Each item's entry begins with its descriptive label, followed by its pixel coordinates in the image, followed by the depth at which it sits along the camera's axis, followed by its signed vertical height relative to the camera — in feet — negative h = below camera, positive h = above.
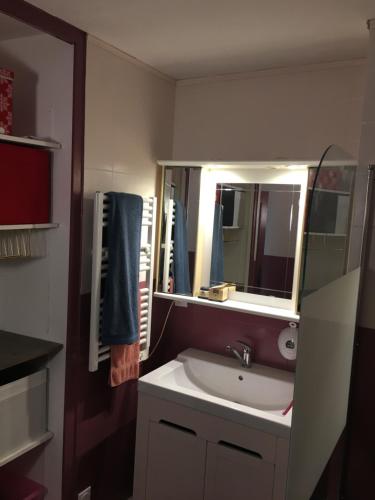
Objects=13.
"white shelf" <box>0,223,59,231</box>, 5.78 -0.41
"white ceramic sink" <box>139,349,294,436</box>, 6.07 -2.74
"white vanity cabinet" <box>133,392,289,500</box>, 5.87 -3.49
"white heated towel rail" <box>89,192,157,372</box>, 6.36 -1.12
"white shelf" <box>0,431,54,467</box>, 6.03 -3.55
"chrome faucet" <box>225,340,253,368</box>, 7.35 -2.42
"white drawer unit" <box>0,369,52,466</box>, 5.99 -3.08
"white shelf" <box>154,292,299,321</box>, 6.80 -1.57
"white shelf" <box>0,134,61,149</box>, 5.69 +0.72
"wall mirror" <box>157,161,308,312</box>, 7.04 -0.35
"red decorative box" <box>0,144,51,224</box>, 5.76 +0.14
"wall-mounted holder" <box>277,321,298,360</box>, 7.01 -2.05
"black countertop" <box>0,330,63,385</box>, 5.91 -2.21
